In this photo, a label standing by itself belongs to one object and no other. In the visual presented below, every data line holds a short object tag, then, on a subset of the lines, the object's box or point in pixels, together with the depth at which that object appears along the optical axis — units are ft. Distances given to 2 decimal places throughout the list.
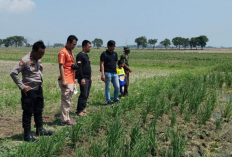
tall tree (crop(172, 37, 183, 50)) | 381.19
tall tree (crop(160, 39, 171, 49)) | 406.00
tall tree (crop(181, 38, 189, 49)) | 373.81
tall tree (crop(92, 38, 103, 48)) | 474.74
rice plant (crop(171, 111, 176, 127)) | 12.12
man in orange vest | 12.71
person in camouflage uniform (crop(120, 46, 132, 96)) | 19.60
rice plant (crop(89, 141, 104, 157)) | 7.72
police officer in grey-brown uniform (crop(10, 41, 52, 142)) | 10.28
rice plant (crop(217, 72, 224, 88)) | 25.48
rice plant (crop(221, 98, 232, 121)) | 14.04
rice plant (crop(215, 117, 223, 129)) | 12.18
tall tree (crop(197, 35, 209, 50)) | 348.55
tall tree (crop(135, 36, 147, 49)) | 420.36
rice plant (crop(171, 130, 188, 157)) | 8.13
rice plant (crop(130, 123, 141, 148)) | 9.61
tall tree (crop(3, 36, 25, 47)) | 399.44
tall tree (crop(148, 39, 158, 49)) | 420.28
